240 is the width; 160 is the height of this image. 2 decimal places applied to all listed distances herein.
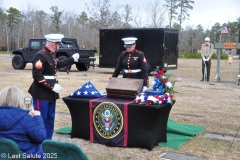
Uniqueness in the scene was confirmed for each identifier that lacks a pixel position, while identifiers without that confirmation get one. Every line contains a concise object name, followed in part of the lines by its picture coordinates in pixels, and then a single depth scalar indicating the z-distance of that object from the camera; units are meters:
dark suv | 17.61
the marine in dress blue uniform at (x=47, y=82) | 4.86
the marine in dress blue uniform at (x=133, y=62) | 5.84
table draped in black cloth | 4.92
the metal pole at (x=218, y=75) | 14.28
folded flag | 5.39
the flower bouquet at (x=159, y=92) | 4.89
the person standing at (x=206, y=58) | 14.08
